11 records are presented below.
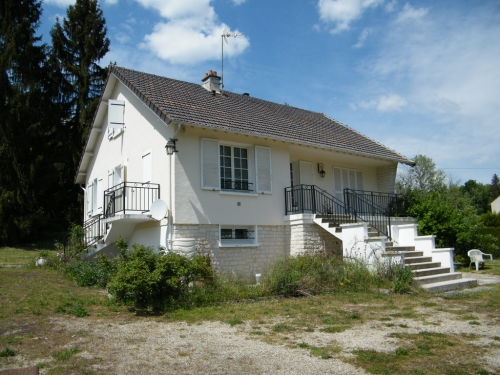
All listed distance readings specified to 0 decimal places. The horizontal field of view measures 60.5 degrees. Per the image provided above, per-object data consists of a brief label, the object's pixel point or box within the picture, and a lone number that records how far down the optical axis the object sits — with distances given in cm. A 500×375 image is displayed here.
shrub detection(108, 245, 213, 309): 872
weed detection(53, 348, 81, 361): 563
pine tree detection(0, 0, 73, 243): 2339
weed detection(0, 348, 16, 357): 574
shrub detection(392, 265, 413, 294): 1080
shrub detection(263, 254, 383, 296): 1073
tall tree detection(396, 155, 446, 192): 4203
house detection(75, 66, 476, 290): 1323
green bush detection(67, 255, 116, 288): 1248
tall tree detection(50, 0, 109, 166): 2850
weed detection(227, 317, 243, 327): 775
